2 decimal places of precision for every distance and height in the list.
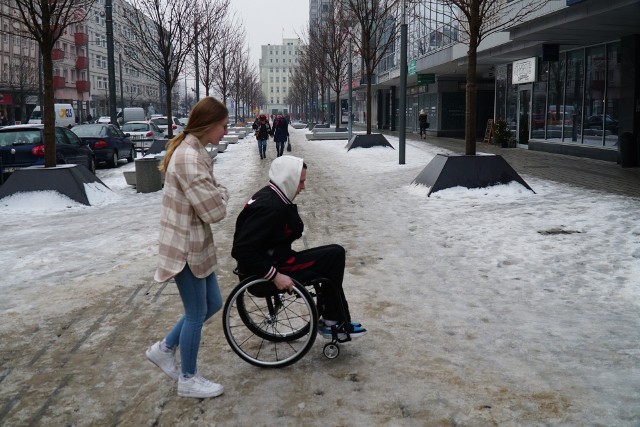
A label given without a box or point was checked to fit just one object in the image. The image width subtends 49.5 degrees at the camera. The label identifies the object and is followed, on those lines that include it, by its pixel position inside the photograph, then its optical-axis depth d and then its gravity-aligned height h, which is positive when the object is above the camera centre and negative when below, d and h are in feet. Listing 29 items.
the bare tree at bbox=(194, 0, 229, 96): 90.96 +12.07
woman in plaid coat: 12.41 -1.90
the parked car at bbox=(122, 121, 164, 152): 93.81 -2.02
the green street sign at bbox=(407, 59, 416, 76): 90.29 +6.51
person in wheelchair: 13.84 -2.75
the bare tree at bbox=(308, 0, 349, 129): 119.24 +13.55
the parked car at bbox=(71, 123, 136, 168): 70.08 -2.38
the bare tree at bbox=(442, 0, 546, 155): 42.65 +3.05
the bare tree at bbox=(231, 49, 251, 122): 164.29 +12.25
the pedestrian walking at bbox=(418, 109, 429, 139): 123.13 -1.13
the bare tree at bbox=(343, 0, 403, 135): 81.87 +10.66
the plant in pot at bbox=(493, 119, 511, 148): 93.15 -2.36
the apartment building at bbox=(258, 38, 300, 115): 641.40 +40.35
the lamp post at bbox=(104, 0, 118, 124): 73.26 +7.08
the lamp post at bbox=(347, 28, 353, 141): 95.82 +4.41
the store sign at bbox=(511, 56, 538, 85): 81.87 +5.57
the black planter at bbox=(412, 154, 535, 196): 41.78 -3.38
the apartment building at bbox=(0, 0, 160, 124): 175.83 +14.30
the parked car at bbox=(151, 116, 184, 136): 155.35 -1.03
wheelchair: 14.52 -4.69
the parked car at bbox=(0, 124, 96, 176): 49.26 -2.14
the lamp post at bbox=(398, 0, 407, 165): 60.80 +3.15
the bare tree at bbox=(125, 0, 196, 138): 68.85 +8.89
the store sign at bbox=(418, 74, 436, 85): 115.96 +6.23
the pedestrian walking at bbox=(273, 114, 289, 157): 76.28 -1.53
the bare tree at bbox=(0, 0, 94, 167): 39.81 +4.74
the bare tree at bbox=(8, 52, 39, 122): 166.50 +8.79
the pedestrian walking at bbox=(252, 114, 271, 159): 75.82 -1.82
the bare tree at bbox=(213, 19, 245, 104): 122.76 +13.07
